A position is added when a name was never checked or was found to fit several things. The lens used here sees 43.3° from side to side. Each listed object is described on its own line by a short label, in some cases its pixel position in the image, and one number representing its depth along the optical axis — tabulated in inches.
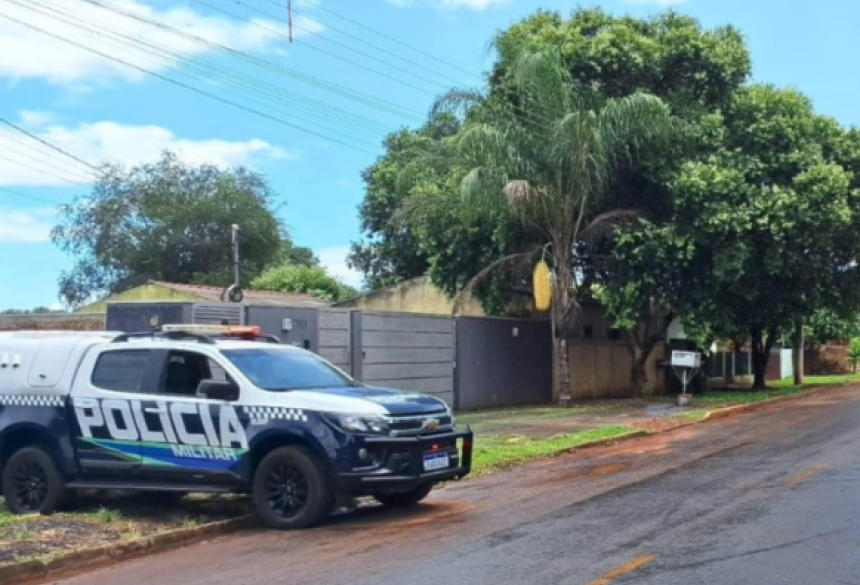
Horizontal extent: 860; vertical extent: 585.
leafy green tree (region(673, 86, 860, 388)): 1031.6
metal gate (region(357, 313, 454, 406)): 890.1
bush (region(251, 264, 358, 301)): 1779.0
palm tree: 983.6
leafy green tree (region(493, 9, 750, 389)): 1058.7
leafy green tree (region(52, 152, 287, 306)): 1975.9
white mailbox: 1079.0
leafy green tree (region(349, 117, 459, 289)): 1755.7
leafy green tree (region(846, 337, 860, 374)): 2172.7
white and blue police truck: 412.8
